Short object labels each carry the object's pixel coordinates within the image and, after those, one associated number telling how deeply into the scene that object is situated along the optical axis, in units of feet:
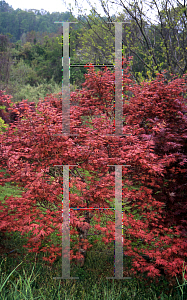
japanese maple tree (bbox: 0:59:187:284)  10.84
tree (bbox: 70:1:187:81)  23.82
